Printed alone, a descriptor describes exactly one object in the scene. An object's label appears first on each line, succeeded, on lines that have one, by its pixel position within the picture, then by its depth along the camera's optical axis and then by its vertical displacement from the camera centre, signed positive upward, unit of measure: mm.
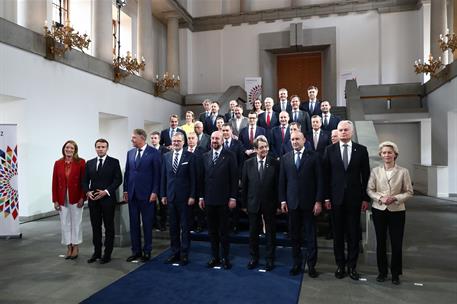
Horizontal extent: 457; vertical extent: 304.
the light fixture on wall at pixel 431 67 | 10602 +2398
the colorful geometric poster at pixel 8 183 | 5688 -527
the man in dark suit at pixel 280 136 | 5879 +205
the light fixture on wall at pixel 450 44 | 9152 +2674
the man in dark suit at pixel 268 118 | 6734 +575
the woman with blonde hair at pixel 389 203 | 3658 -566
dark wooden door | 15898 +3416
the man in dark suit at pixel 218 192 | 4246 -515
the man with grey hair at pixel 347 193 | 3840 -484
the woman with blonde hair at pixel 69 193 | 4566 -553
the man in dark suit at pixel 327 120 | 6730 +530
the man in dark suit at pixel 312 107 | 7418 +874
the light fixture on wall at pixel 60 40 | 7465 +2358
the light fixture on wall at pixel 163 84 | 12469 +2286
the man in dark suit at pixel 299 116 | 6719 +607
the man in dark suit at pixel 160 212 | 5700 -1039
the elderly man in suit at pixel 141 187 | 4555 -490
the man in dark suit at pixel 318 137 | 5668 +174
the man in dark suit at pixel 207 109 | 7359 +818
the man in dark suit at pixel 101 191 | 4500 -538
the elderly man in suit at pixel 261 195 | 4156 -550
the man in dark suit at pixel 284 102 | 7270 +943
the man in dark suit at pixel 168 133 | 6566 +307
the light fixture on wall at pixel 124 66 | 9984 +2418
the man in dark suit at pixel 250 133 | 6062 +267
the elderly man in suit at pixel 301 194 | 3930 -514
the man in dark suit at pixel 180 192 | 4391 -526
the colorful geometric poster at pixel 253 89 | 14664 +2437
